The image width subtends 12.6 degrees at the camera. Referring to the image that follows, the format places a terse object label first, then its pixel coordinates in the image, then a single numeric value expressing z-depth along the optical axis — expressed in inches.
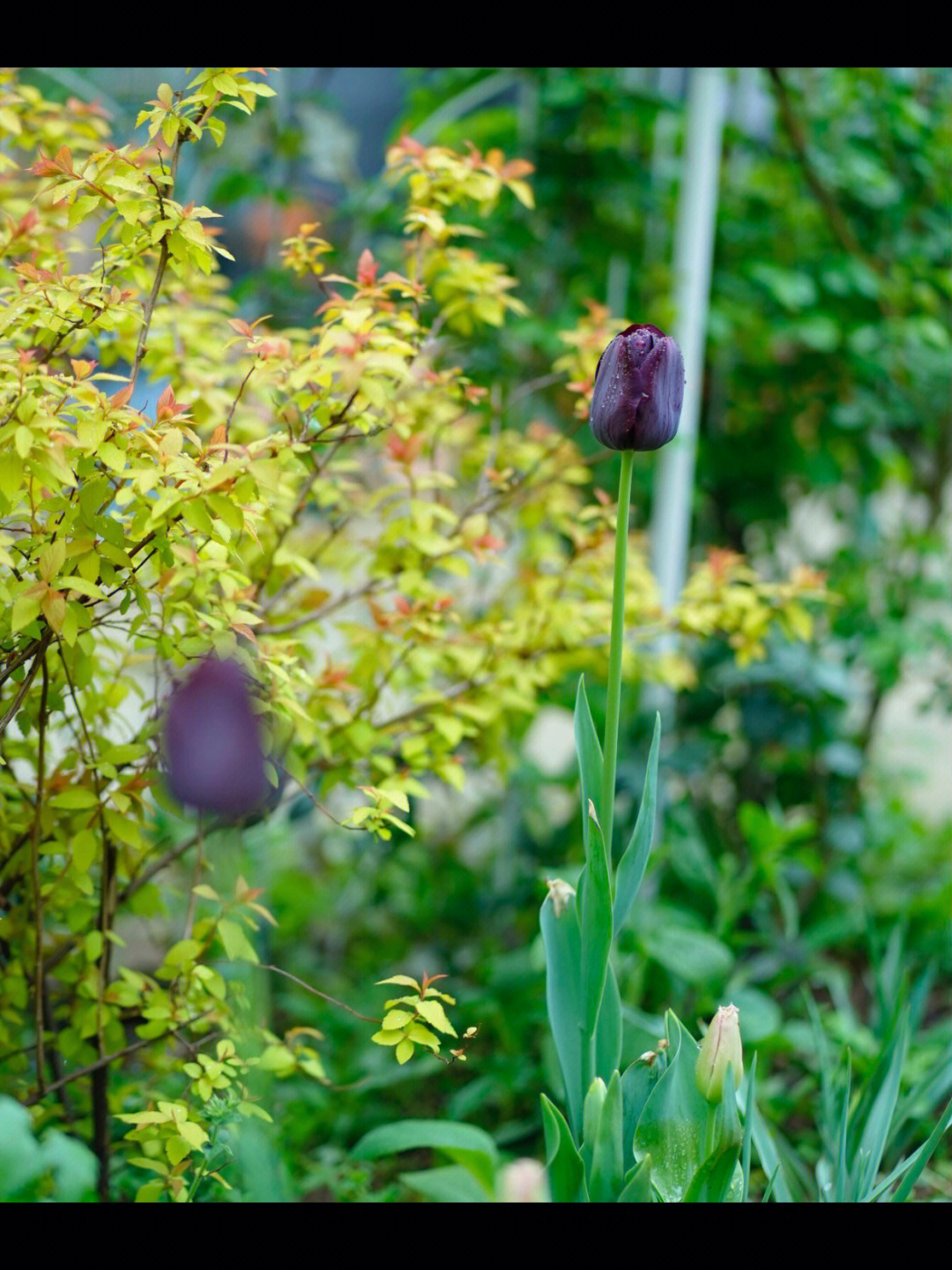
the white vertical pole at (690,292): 105.2
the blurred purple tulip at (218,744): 81.8
